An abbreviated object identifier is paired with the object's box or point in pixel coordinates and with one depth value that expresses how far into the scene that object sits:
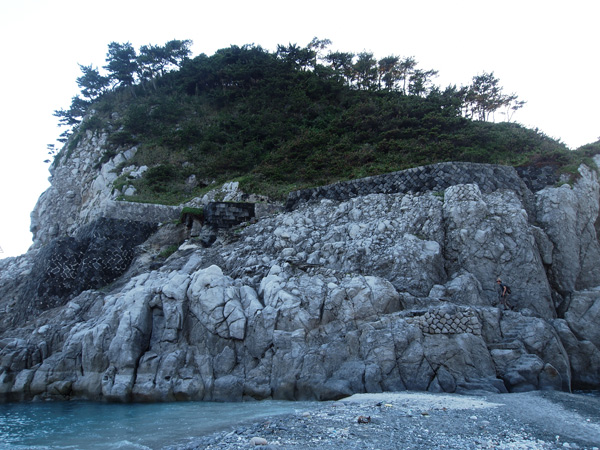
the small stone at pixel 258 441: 7.07
